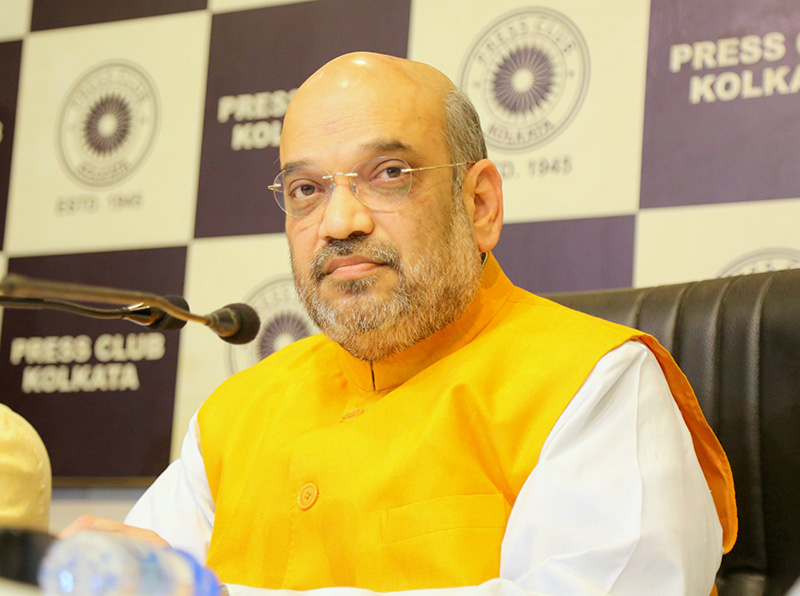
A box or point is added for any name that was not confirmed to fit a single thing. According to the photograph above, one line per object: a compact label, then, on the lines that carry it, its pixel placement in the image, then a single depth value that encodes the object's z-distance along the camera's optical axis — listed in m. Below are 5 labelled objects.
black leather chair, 1.62
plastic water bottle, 0.81
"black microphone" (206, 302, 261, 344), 1.60
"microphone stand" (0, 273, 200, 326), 1.41
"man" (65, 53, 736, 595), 1.50
